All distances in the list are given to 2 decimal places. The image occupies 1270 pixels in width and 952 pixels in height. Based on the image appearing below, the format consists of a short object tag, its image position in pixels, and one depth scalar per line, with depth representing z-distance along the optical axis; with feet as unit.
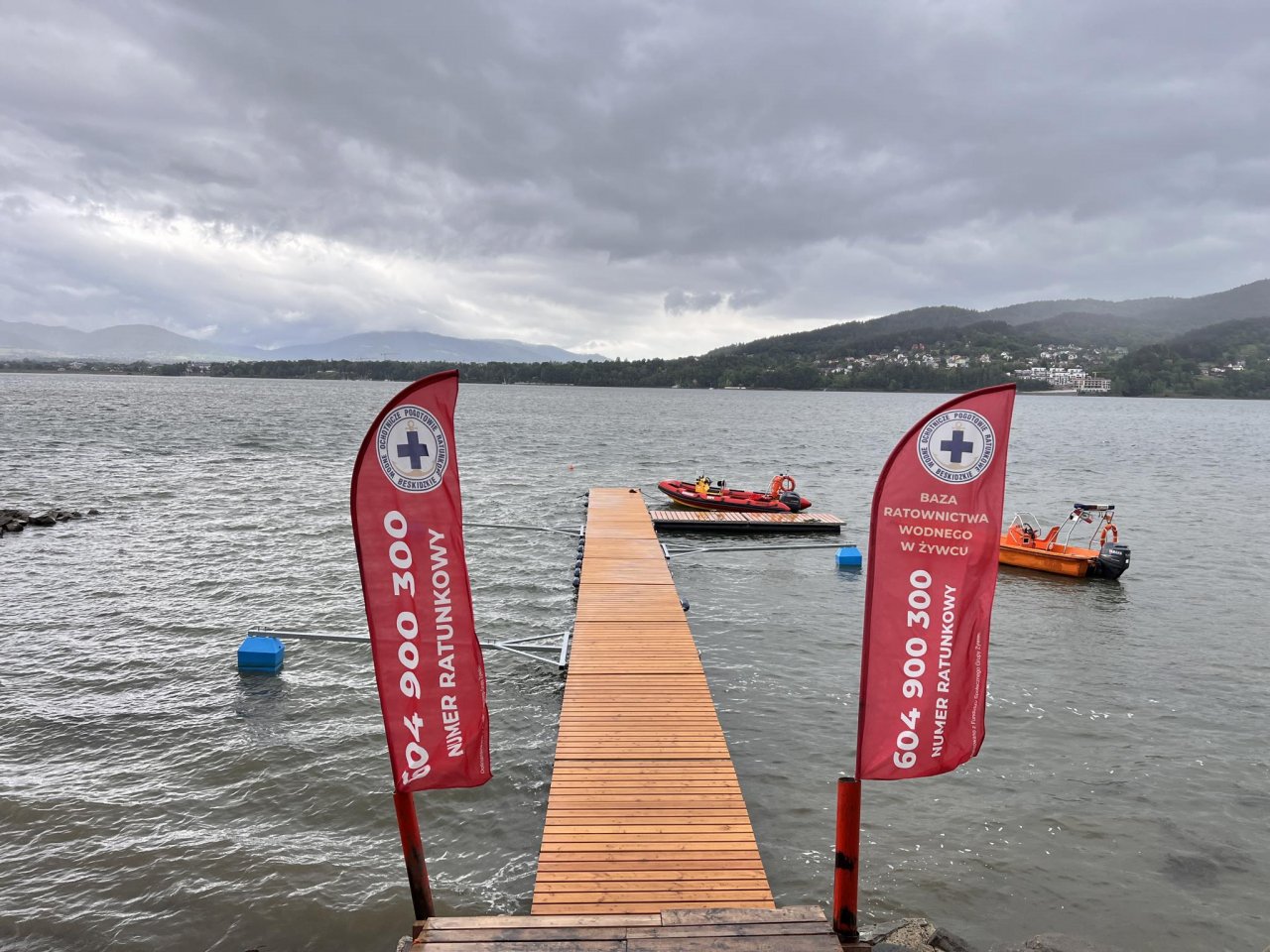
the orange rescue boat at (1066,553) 69.10
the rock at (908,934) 21.57
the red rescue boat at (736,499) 96.78
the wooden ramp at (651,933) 15.71
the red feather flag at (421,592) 14.75
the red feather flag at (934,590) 14.71
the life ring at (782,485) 99.77
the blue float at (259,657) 42.42
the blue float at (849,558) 71.05
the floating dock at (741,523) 88.94
